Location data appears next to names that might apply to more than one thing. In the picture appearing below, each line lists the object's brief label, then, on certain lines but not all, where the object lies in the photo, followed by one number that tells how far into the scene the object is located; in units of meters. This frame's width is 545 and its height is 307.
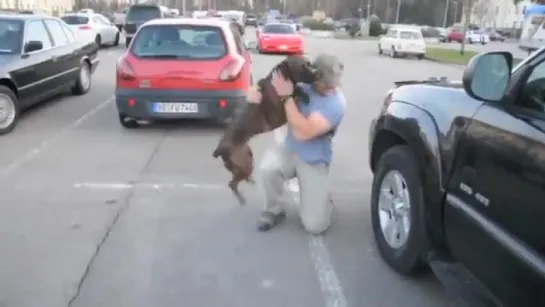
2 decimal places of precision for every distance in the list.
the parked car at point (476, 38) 53.16
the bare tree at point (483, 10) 62.94
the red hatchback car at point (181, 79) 7.98
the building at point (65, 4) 54.12
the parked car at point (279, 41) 25.88
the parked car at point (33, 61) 8.15
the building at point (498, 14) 66.56
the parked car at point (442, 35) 55.02
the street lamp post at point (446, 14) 74.99
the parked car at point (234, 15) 45.61
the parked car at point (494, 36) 62.00
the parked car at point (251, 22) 65.69
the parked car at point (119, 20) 34.00
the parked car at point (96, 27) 23.02
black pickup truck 2.54
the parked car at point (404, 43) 27.48
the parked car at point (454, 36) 53.74
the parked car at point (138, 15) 24.89
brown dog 4.39
